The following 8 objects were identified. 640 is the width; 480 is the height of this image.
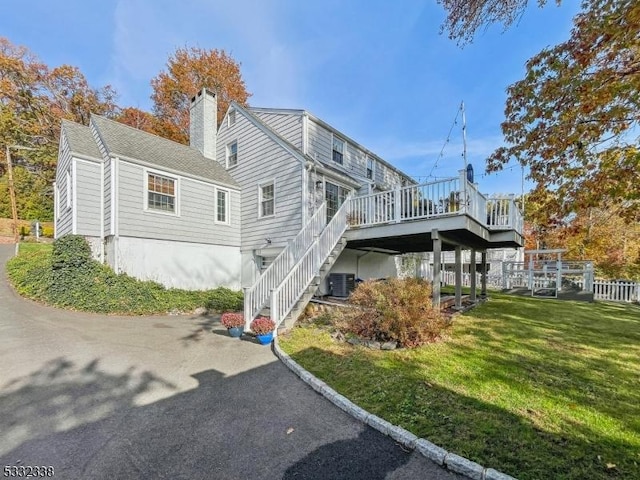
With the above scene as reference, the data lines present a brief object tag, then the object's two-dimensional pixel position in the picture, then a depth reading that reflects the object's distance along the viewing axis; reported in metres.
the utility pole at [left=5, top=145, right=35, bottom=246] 18.95
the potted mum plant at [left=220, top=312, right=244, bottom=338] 6.78
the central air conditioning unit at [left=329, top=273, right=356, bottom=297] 11.36
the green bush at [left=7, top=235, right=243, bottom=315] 8.72
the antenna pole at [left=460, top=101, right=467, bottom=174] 9.41
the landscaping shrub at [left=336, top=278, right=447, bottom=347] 5.83
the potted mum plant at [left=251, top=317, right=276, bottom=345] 6.30
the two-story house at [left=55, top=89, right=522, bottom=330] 8.17
